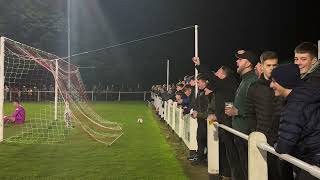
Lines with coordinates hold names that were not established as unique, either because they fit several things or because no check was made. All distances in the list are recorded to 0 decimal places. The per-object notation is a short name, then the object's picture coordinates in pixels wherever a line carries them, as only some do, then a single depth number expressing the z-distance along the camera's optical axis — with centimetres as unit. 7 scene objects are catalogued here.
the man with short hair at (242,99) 634
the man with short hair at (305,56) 532
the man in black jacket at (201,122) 1020
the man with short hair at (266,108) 543
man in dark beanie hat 406
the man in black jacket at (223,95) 775
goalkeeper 2094
